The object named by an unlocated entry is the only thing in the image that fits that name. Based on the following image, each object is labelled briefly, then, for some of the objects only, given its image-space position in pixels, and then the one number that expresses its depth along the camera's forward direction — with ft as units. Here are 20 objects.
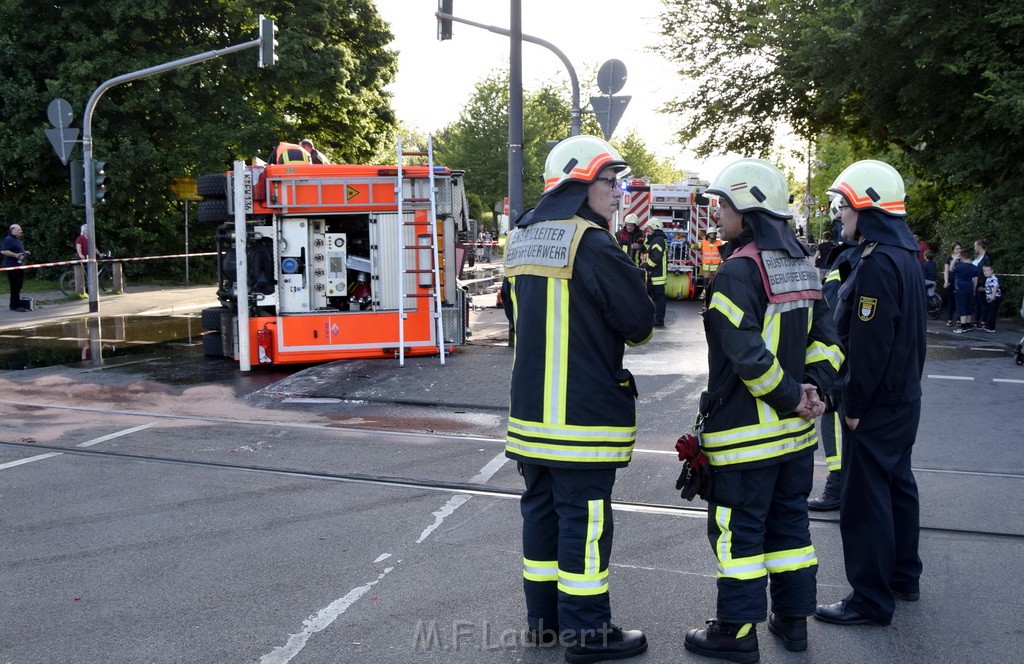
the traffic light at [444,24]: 46.44
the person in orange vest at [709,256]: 68.33
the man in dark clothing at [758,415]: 12.58
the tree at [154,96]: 85.05
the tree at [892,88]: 52.49
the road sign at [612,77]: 42.52
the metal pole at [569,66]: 44.78
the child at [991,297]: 52.95
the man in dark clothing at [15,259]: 64.23
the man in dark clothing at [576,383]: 12.47
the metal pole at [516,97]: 42.36
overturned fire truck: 37.65
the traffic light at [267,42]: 61.11
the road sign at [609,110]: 42.06
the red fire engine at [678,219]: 73.31
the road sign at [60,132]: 60.85
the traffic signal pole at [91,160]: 62.13
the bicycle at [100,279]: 74.73
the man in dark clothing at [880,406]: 13.97
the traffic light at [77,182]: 63.87
